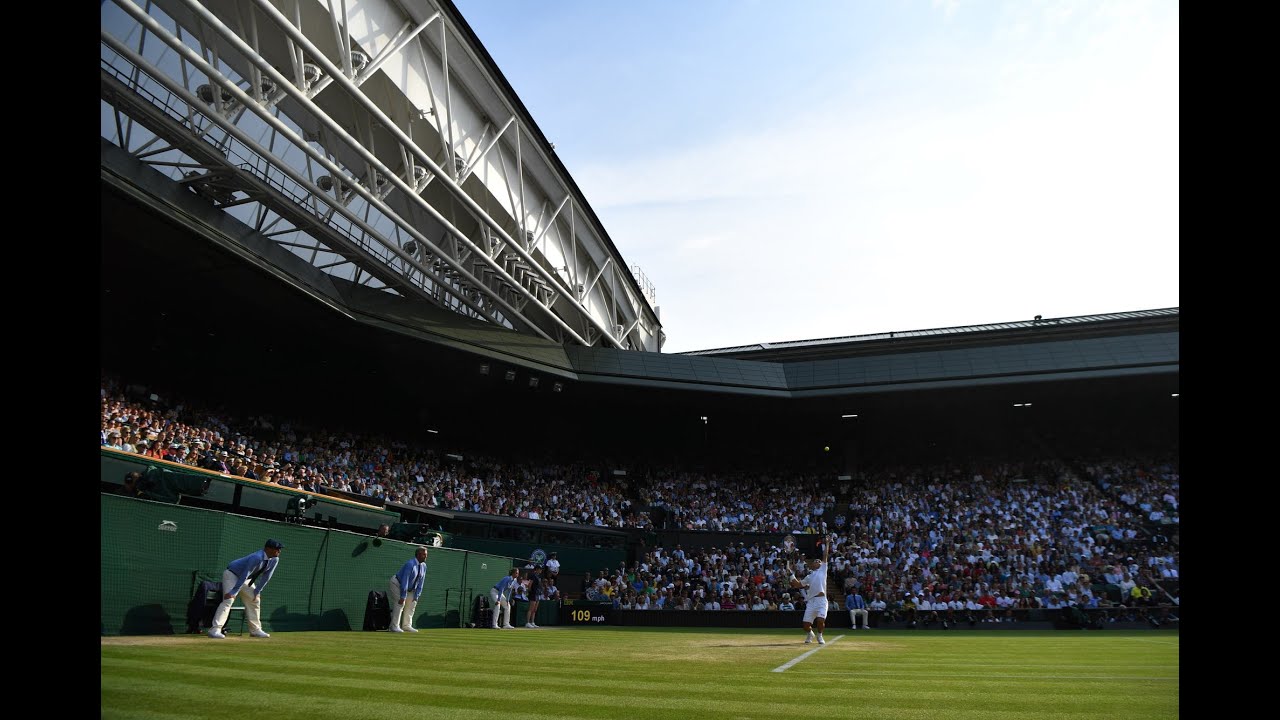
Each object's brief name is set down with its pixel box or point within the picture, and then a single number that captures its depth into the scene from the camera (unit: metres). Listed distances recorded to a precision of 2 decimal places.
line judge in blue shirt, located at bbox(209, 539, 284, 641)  11.97
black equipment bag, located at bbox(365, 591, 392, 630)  17.09
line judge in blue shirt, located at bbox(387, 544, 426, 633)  16.80
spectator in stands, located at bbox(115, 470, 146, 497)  13.04
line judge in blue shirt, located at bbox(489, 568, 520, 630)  21.98
